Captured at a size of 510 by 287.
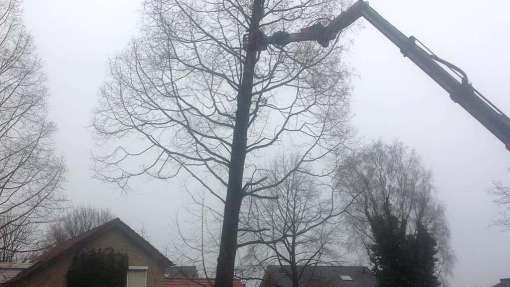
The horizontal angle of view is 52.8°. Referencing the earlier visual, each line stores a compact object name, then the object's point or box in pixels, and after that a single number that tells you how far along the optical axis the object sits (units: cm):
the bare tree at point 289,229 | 915
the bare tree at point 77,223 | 5400
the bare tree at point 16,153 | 1268
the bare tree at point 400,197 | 4075
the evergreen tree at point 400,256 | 2966
